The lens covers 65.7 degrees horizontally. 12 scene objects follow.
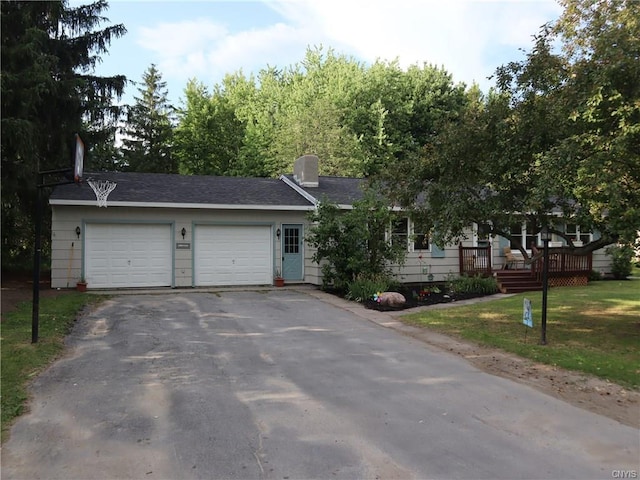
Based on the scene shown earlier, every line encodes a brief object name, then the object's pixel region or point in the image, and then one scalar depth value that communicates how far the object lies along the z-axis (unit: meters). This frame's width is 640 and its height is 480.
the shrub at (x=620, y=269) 20.00
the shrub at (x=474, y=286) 15.06
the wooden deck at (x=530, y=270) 16.19
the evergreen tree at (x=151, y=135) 37.94
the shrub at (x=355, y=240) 13.70
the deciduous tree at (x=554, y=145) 6.70
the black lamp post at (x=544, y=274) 7.84
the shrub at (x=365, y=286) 12.89
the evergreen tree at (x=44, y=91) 12.09
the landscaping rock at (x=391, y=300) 11.93
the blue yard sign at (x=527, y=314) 7.85
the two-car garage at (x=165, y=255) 14.48
